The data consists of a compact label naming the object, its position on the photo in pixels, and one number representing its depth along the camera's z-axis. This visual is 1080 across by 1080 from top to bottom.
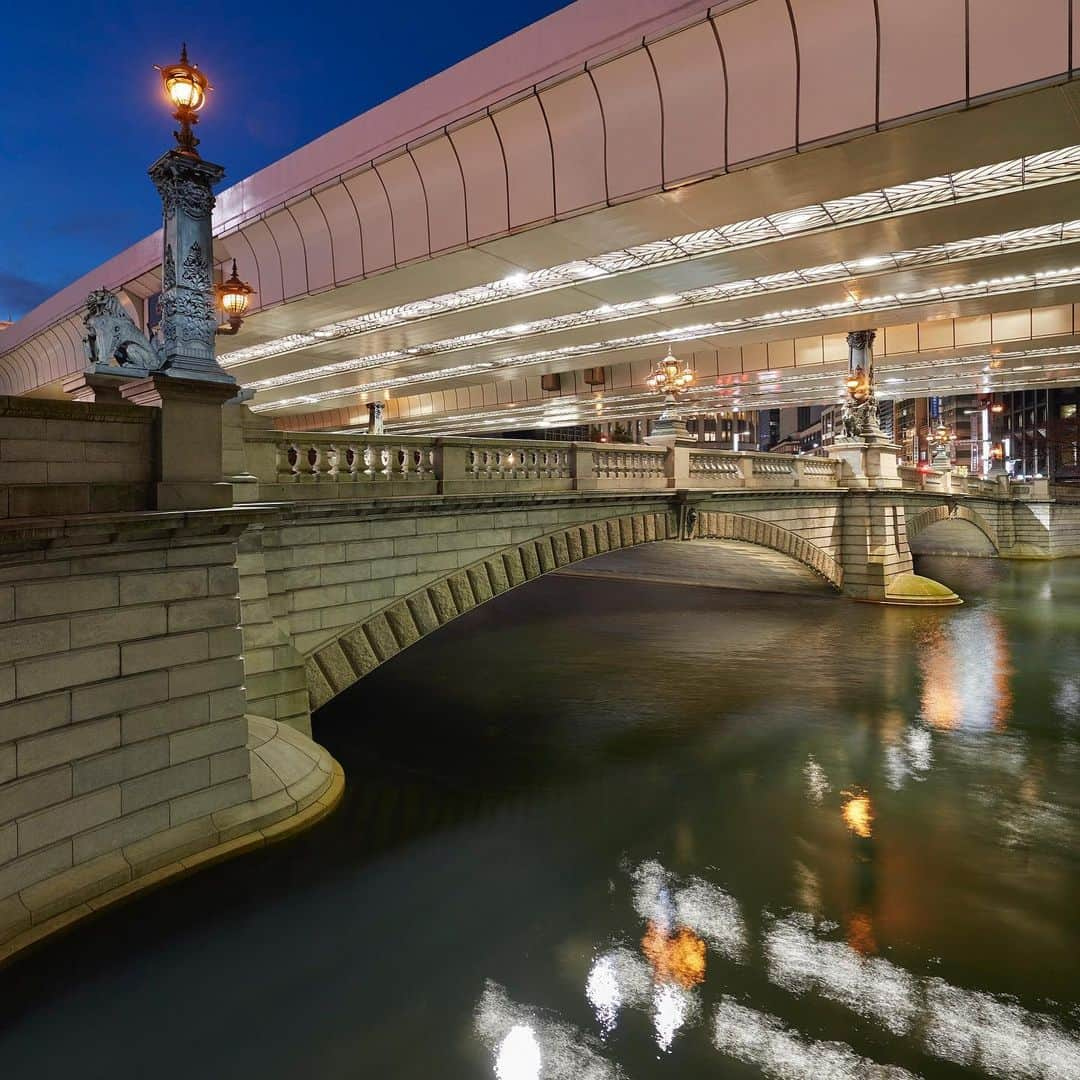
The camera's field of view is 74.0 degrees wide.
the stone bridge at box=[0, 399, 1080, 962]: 7.10
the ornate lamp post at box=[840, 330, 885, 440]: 26.27
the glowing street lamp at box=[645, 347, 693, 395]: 18.66
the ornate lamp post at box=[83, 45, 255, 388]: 8.70
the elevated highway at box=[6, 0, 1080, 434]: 9.83
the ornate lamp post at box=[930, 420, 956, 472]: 43.88
